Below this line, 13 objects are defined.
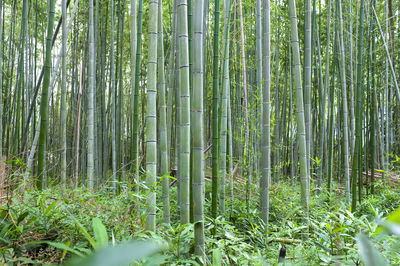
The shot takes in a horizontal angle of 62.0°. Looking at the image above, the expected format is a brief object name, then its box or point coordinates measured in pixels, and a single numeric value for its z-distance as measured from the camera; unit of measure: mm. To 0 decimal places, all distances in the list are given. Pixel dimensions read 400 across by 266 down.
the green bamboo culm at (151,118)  1798
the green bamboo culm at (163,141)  2234
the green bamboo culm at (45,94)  2310
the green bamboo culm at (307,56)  2672
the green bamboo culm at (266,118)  2518
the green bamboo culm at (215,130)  2092
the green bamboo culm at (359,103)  2955
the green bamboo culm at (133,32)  2647
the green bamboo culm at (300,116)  2479
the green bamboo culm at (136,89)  2394
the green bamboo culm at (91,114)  3417
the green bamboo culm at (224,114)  2695
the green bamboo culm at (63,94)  3020
